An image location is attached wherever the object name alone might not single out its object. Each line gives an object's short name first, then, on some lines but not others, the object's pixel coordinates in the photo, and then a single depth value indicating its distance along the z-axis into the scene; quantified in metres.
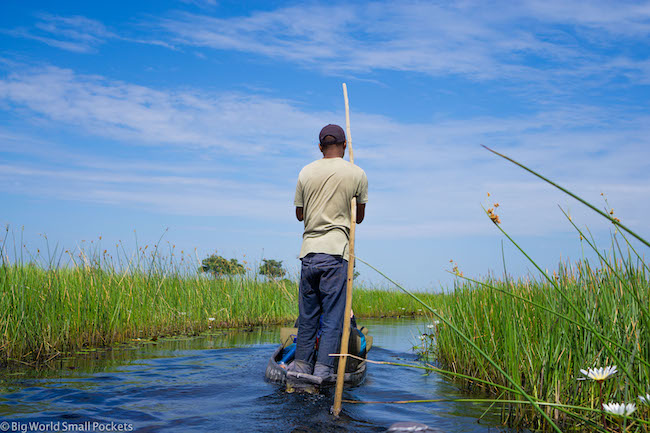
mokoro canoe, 5.23
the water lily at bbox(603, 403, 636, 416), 2.50
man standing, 5.44
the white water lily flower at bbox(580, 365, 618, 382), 2.80
